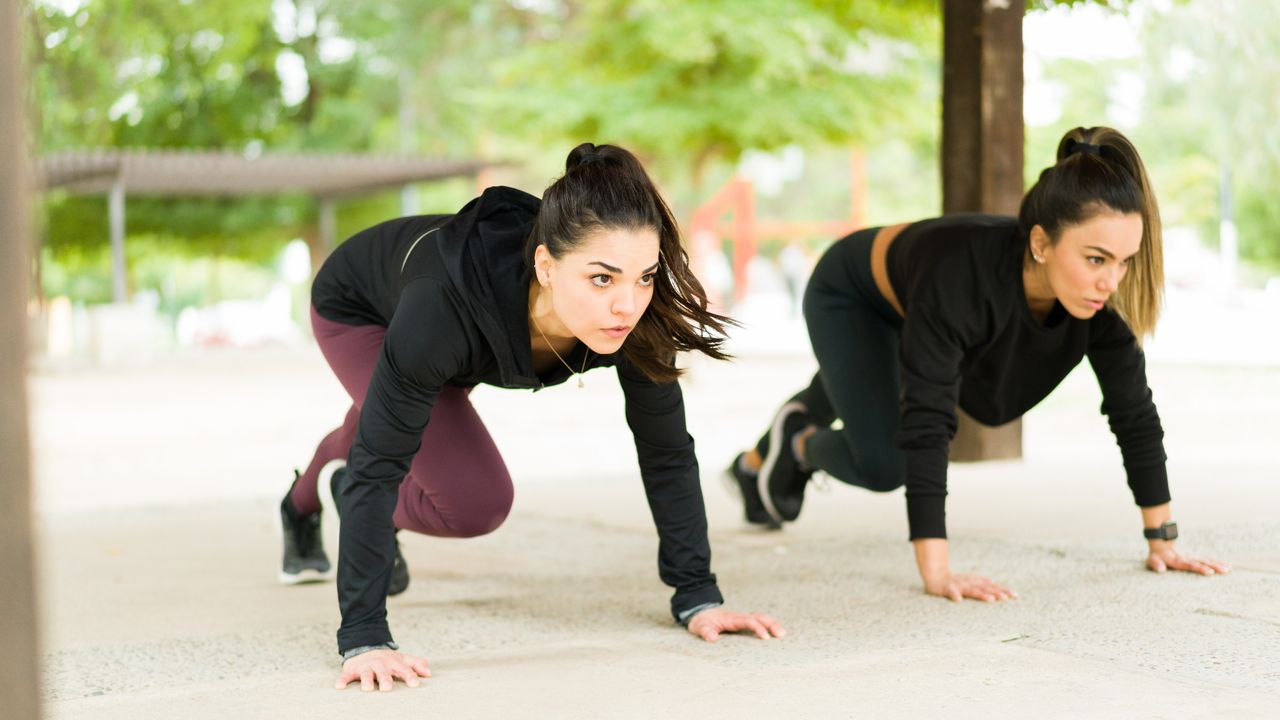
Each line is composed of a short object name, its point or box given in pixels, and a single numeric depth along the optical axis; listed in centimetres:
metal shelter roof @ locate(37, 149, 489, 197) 2023
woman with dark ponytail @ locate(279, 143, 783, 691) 302
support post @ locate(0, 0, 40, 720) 180
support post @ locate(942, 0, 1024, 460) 680
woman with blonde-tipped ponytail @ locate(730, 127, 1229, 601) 362
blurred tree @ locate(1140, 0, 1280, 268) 1945
